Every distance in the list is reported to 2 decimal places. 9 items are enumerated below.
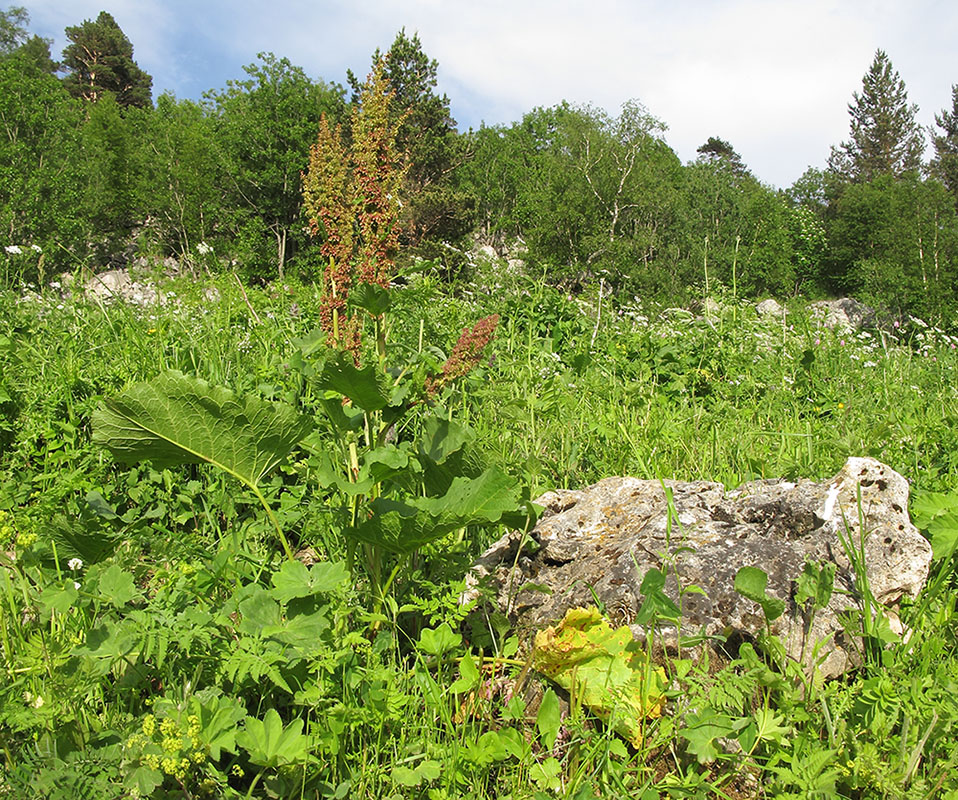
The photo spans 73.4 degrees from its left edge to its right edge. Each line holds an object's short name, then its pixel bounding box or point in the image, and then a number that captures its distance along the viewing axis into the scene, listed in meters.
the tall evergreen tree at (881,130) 67.75
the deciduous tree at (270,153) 39.81
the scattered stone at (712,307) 6.40
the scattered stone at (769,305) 7.15
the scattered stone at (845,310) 6.89
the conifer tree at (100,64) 70.19
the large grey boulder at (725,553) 1.94
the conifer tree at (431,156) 38.38
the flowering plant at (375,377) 1.74
